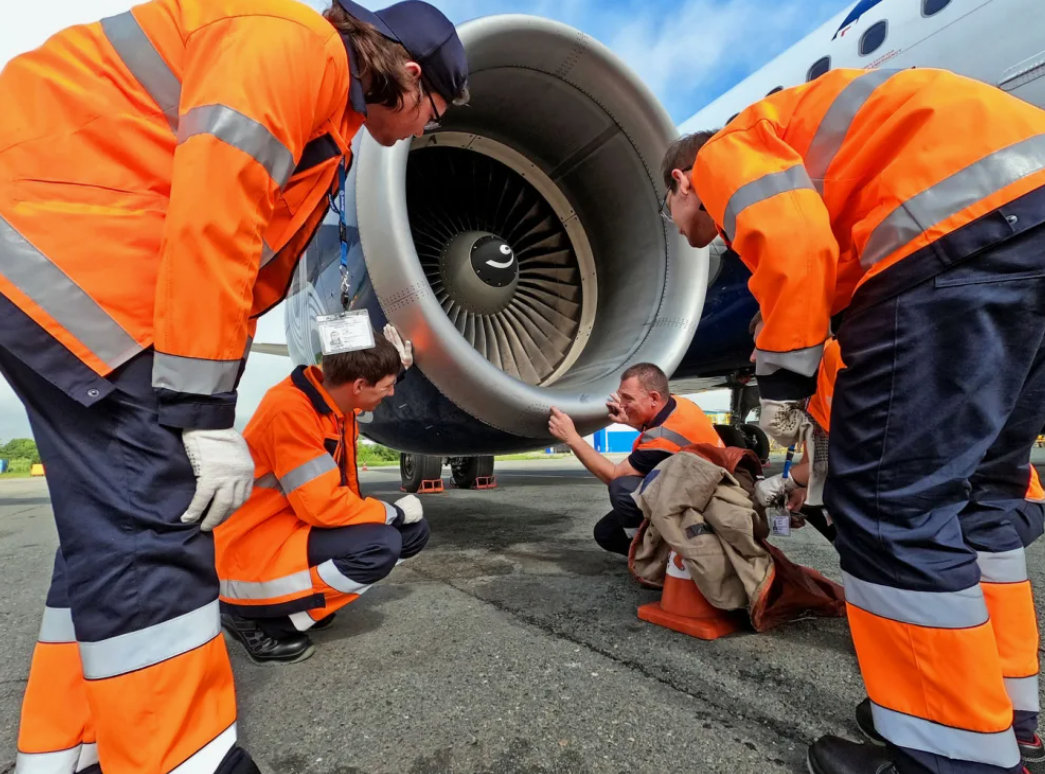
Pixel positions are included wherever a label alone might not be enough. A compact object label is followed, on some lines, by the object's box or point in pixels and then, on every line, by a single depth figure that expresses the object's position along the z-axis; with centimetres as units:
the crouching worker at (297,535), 167
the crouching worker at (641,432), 223
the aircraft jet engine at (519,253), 207
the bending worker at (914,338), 92
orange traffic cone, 168
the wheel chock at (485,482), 666
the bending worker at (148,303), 83
